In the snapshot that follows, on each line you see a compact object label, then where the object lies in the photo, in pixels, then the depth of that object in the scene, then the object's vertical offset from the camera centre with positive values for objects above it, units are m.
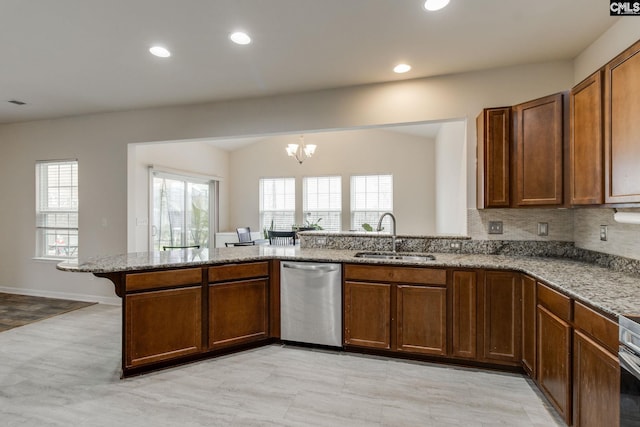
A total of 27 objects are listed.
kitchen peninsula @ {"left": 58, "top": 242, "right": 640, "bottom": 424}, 2.33 -0.75
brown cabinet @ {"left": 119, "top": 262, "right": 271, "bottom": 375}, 2.51 -0.83
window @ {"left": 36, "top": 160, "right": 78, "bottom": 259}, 4.90 +0.04
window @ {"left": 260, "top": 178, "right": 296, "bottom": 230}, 7.66 +0.23
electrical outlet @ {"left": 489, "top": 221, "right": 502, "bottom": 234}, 3.11 -0.14
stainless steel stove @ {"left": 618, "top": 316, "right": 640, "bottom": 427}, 1.25 -0.62
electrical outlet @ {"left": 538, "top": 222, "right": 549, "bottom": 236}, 2.98 -0.15
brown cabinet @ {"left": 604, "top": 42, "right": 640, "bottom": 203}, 1.72 +0.48
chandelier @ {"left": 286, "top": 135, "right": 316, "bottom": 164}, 6.31 +1.23
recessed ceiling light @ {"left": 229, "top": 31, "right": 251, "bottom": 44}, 2.51 +1.37
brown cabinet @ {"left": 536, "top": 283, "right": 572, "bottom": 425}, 1.80 -0.81
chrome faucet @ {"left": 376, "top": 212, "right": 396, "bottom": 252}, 3.31 -0.30
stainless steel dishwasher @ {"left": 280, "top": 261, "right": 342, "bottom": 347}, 2.94 -0.82
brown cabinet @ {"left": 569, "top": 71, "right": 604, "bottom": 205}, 2.03 +0.46
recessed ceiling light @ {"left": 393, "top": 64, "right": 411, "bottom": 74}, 3.03 +1.36
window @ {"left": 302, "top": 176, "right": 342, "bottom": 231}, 7.37 +0.26
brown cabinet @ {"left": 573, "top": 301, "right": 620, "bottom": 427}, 1.40 -0.73
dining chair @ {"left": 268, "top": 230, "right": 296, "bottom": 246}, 5.55 -0.46
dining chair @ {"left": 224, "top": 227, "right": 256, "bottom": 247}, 6.15 -0.48
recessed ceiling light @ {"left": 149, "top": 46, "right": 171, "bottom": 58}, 2.73 +1.37
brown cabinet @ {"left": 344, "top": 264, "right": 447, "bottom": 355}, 2.68 -0.81
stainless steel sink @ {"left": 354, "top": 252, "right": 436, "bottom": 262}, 3.05 -0.42
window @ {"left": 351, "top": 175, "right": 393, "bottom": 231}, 7.09 +0.30
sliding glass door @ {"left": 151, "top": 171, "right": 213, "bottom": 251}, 5.48 +0.04
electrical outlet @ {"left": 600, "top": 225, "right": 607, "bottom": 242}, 2.47 -0.16
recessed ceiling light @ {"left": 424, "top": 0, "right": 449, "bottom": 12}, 2.10 +1.36
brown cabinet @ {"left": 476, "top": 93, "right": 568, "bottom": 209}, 2.50 +0.48
